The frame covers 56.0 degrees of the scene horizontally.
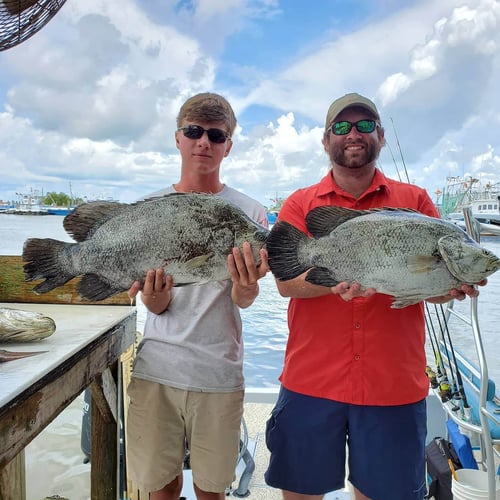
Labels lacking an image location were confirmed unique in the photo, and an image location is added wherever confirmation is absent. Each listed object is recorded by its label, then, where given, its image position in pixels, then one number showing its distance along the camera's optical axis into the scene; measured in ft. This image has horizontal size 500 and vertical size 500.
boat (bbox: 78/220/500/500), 8.82
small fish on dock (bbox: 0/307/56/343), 6.22
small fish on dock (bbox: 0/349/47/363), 5.45
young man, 7.47
